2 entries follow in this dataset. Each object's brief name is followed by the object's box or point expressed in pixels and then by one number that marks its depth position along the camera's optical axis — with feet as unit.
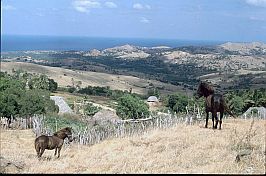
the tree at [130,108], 129.39
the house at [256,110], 115.40
